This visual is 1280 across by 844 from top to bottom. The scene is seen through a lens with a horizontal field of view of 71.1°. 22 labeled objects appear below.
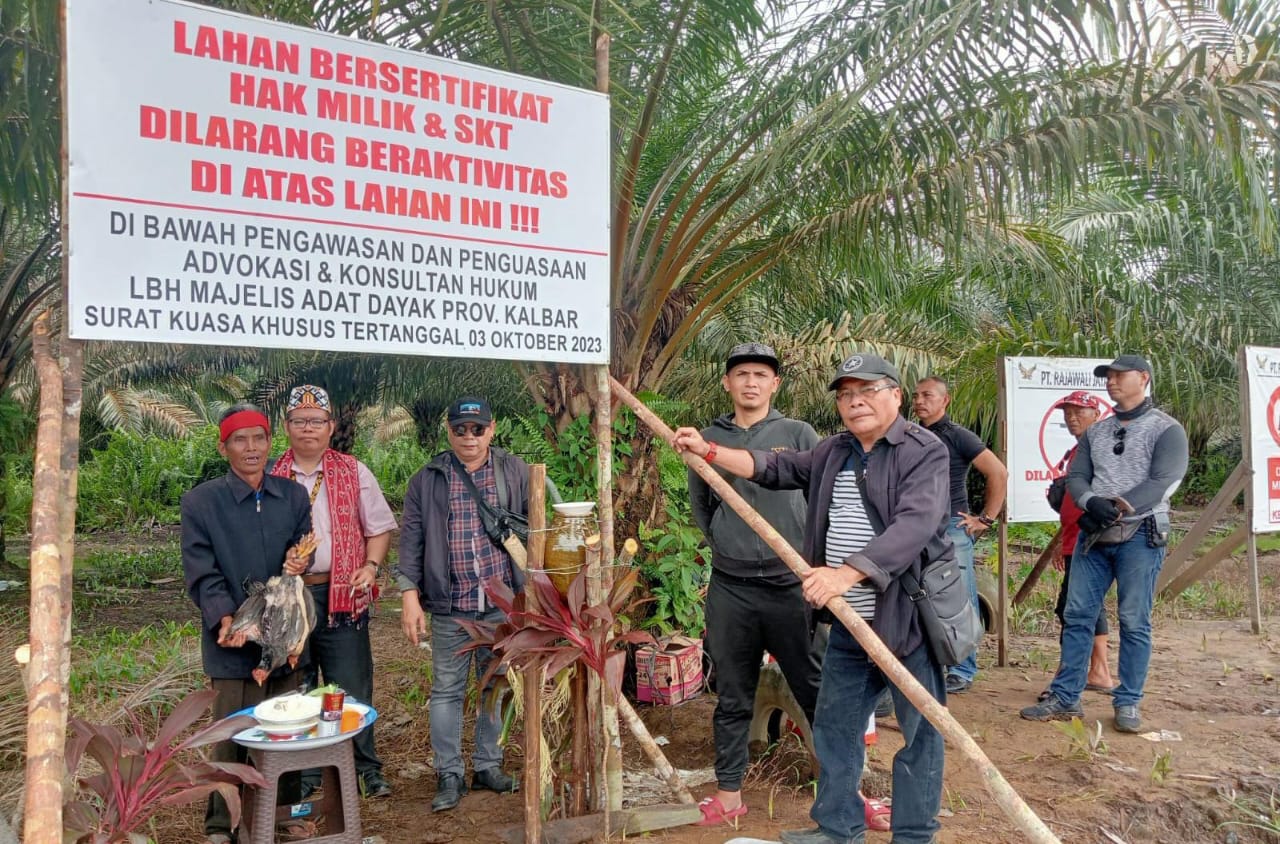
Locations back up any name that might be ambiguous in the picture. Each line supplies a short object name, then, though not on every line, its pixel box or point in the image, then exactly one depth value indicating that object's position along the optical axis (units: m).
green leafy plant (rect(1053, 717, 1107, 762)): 4.13
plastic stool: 2.93
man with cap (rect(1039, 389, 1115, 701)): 5.20
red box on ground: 4.71
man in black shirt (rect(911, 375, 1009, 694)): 4.93
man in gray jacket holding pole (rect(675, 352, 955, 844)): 2.95
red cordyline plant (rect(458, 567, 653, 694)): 2.97
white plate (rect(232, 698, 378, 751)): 2.89
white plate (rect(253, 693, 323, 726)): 2.96
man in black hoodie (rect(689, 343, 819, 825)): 3.48
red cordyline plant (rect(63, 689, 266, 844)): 2.38
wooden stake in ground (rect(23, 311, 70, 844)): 1.98
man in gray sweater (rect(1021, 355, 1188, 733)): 4.42
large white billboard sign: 2.39
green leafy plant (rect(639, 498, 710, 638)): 4.95
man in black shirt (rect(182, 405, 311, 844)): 3.32
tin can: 3.02
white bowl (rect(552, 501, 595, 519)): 3.17
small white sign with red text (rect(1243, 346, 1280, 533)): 6.34
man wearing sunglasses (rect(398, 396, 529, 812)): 3.76
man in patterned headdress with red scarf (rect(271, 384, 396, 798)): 3.75
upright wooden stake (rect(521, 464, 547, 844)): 2.99
